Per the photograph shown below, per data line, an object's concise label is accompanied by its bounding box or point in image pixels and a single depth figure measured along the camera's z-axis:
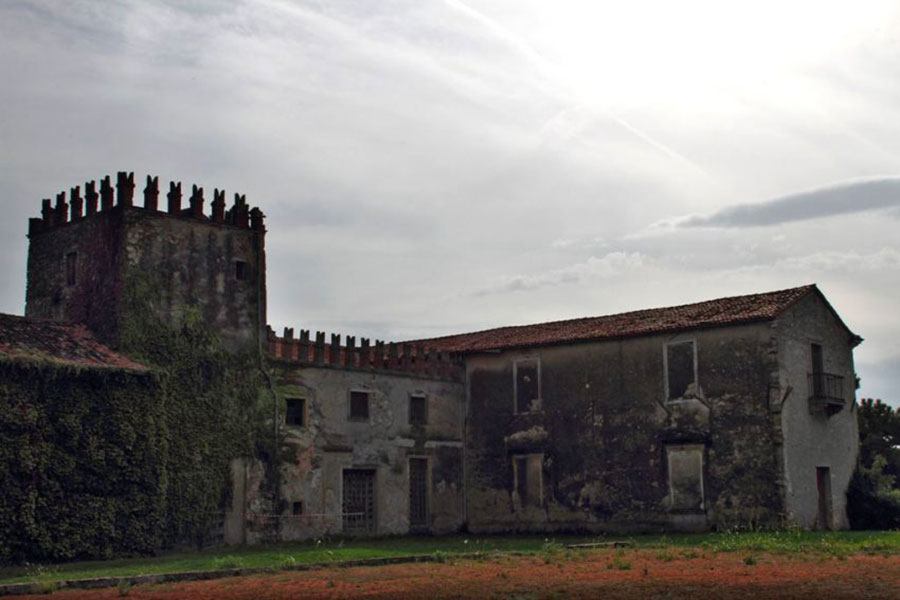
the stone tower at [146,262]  27.33
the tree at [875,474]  30.31
